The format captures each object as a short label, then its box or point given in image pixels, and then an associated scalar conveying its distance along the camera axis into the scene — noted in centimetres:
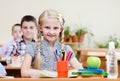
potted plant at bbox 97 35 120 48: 663
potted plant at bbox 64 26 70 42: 653
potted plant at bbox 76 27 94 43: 660
